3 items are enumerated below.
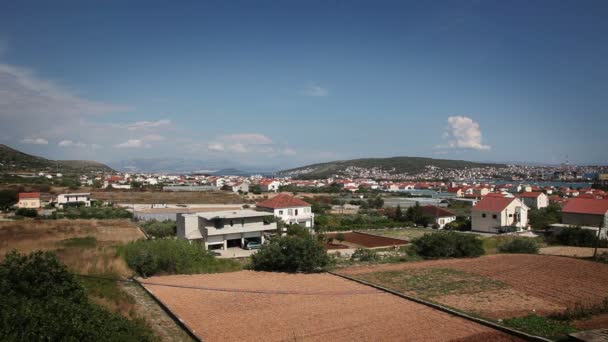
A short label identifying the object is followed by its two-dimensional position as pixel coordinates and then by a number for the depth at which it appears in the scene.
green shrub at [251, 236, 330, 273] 24.50
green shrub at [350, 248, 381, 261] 28.56
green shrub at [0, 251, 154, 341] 8.88
